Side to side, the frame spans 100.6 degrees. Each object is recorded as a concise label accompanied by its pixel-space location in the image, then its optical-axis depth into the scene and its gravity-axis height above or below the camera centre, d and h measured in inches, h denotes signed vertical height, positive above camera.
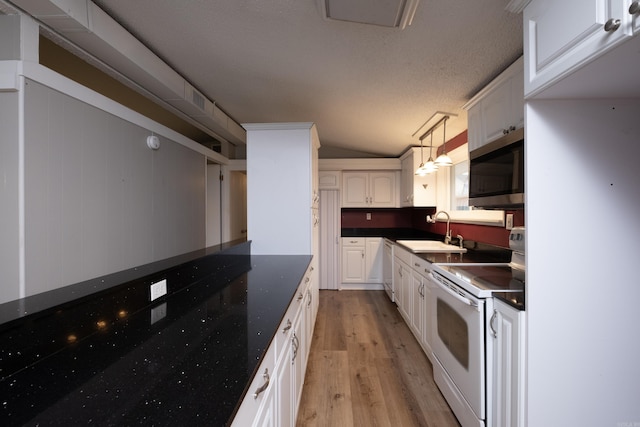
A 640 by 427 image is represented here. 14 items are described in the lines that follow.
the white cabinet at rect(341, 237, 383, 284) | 170.1 -30.5
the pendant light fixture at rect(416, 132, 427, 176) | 116.8 +18.4
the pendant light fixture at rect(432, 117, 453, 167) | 98.3 +19.3
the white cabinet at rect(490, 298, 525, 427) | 45.0 -27.3
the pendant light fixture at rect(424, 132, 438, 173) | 109.4 +19.2
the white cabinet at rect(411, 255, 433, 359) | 86.7 -31.1
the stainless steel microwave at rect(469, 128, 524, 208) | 57.9 +9.8
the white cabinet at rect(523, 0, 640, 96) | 29.5 +22.8
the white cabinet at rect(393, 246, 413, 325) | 111.0 -32.1
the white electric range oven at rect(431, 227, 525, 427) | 52.9 -25.9
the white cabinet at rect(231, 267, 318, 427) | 29.5 -25.0
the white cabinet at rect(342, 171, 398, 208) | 173.3 +14.7
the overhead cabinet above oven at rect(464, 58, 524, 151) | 62.4 +28.1
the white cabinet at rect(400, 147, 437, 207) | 142.5 +14.9
